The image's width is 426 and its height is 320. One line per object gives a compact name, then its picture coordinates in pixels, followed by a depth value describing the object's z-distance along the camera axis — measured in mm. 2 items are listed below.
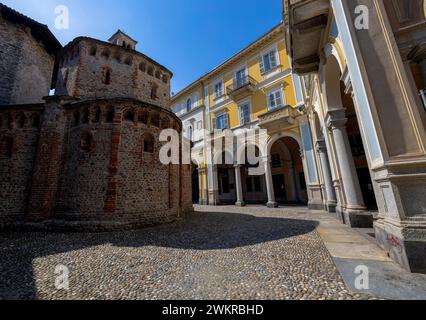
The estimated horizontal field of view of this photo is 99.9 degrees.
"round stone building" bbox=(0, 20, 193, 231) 7160
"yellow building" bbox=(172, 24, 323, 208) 13133
